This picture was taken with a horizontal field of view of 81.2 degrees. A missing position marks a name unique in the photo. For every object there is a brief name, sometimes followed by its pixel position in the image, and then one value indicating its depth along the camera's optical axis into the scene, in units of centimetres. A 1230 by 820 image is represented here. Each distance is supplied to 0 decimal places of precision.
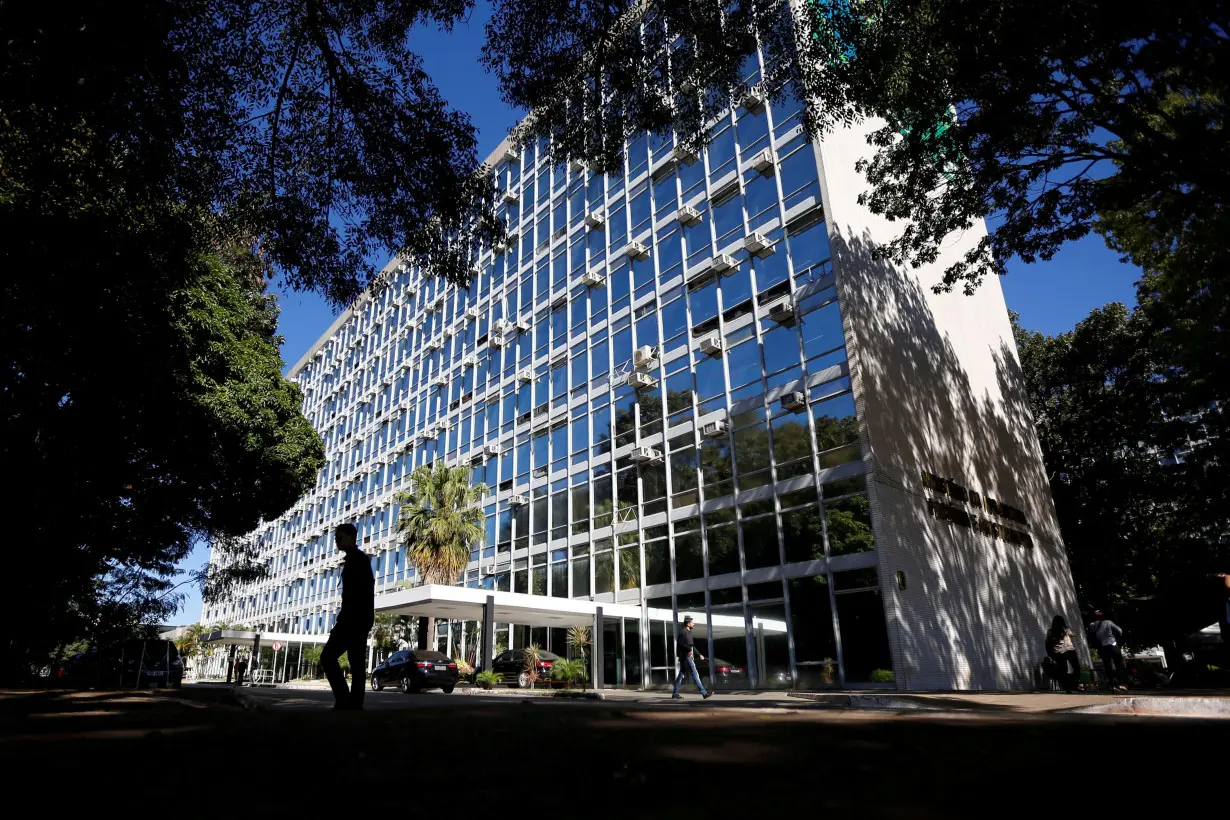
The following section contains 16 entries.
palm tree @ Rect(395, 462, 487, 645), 2914
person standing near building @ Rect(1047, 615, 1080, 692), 1460
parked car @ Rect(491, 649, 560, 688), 2447
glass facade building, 2005
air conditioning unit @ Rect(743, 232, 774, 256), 2322
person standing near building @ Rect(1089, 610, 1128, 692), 1524
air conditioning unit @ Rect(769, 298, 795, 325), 2181
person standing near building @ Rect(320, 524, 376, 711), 631
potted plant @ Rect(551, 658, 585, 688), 2430
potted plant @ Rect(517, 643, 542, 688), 2400
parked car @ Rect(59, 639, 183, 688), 1814
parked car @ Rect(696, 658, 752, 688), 2064
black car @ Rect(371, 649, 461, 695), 1964
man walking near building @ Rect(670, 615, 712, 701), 1431
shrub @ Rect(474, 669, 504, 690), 2320
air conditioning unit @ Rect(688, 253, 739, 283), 2416
